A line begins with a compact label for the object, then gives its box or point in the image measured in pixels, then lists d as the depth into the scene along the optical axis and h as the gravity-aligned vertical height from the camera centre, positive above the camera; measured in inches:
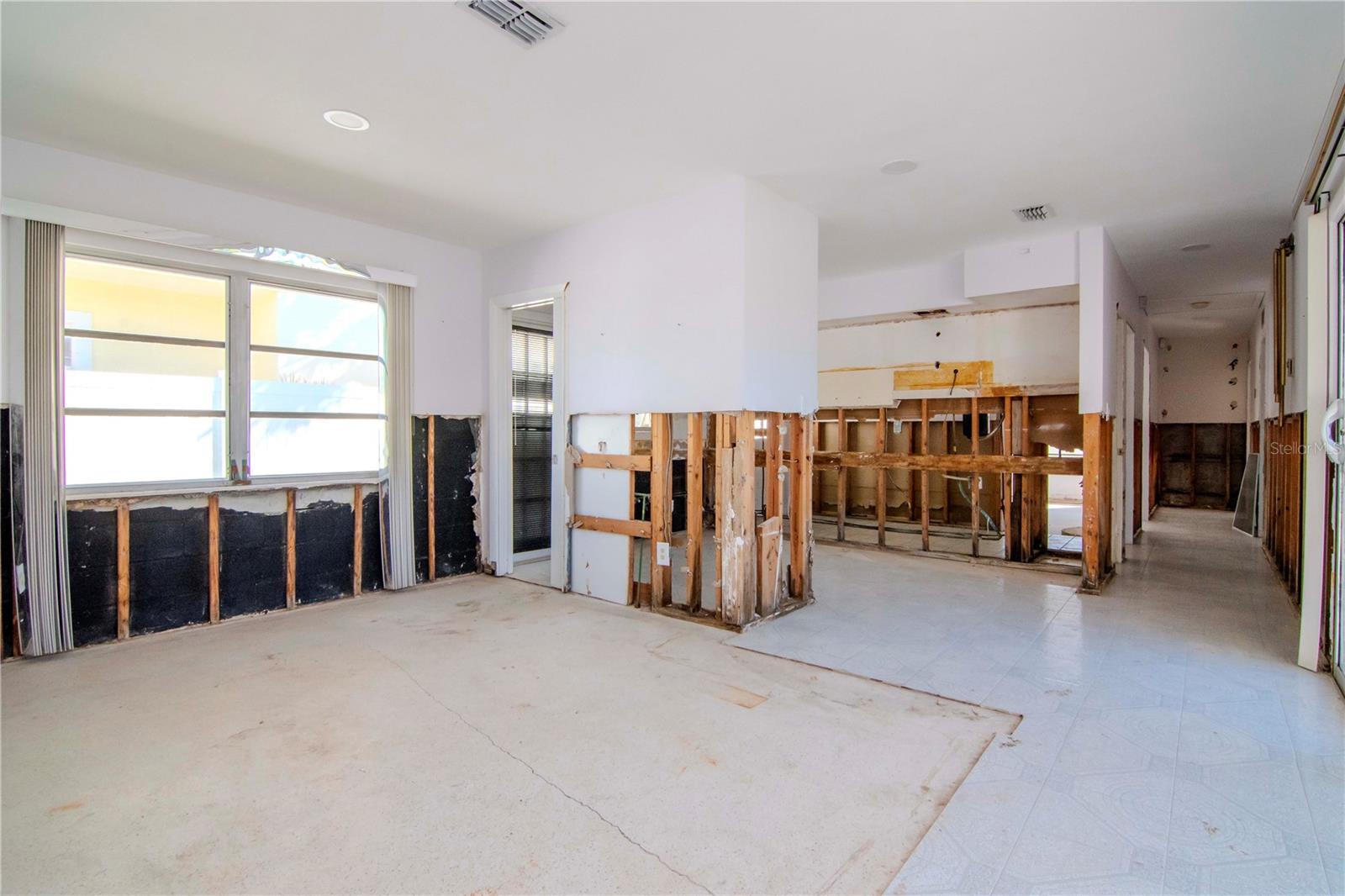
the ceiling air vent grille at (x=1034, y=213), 179.5 +67.0
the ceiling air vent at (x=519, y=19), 93.4 +65.2
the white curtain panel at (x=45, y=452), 135.5 -1.6
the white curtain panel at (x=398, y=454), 194.4 -3.0
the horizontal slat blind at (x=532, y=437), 247.9 +2.8
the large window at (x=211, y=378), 147.8 +17.6
